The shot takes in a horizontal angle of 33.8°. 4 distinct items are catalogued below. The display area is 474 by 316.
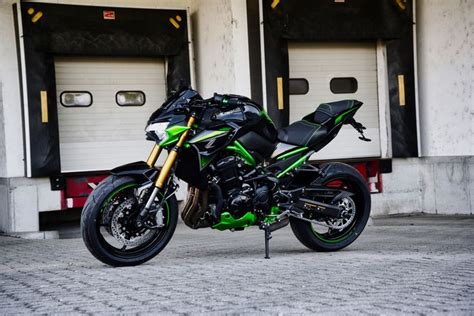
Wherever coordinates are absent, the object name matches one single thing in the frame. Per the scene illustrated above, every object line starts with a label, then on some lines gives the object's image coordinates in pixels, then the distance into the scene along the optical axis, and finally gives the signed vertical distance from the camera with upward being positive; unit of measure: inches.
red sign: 414.0 +74.9
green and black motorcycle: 228.4 -10.5
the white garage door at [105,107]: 412.8 +26.5
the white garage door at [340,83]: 434.9 +35.8
